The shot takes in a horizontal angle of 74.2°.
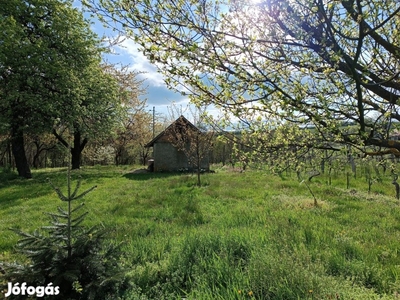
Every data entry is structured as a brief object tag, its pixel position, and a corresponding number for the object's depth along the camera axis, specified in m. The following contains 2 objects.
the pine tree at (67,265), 2.52
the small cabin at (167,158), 19.86
